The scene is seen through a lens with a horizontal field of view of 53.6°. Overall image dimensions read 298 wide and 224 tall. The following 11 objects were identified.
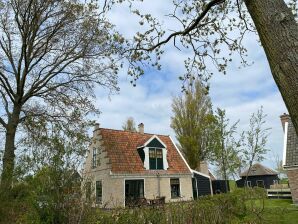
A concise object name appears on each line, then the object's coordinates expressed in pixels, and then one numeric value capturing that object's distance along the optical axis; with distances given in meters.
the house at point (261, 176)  50.47
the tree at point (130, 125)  51.16
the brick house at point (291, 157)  21.76
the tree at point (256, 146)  16.06
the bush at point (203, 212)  7.93
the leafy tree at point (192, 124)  37.62
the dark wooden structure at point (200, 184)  33.38
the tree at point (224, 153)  17.66
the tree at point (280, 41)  3.22
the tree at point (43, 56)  17.55
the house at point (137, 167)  27.22
